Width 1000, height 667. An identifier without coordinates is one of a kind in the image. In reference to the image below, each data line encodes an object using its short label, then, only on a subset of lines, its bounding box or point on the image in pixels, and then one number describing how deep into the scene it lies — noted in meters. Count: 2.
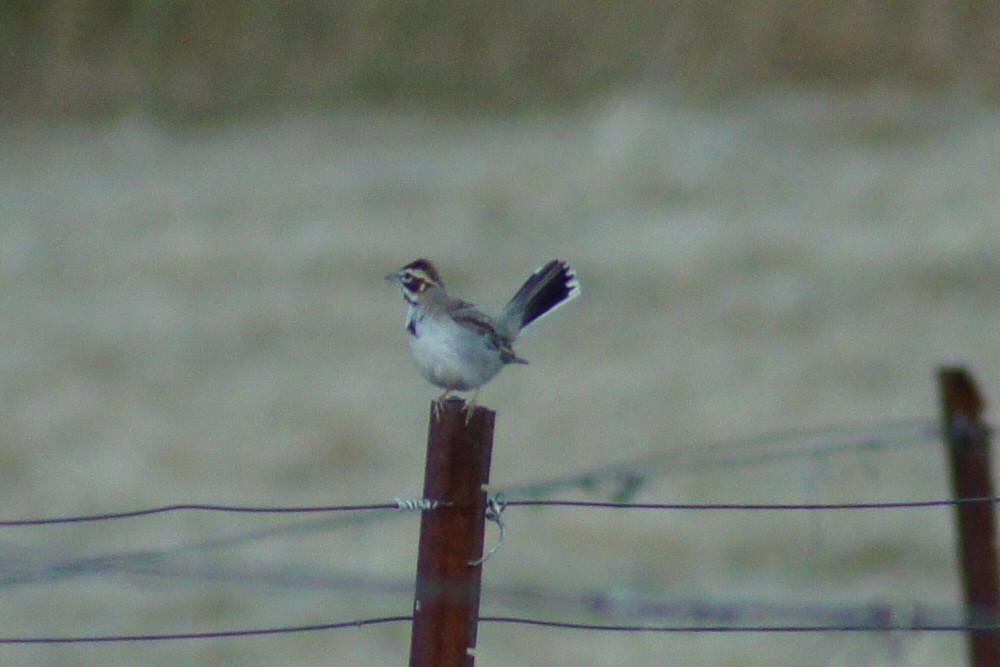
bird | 14.80
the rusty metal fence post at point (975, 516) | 15.84
